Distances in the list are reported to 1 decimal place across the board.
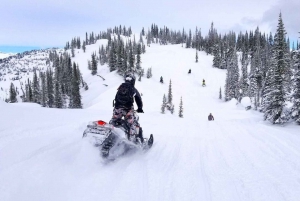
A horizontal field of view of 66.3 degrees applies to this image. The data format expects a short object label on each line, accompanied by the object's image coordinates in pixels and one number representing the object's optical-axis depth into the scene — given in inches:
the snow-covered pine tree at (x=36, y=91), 3335.6
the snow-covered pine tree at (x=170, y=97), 2060.8
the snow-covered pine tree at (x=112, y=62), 2877.0
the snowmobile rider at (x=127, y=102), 273.4
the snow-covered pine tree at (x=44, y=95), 3081.9
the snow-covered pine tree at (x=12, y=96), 3154.0
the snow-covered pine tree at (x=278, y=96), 687.1
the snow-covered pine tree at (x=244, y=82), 2562.3
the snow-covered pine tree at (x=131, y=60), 2696.9
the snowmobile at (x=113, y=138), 224.4
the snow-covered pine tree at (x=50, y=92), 2771.7
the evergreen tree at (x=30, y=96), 3161.9
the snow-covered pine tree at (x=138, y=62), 2833.2
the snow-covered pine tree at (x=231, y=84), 2511.2
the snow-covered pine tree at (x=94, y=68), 3395.7
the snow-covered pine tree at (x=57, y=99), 2513.5
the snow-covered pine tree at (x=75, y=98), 2188.7
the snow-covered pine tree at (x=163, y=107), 1690.5
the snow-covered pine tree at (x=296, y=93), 611.8
